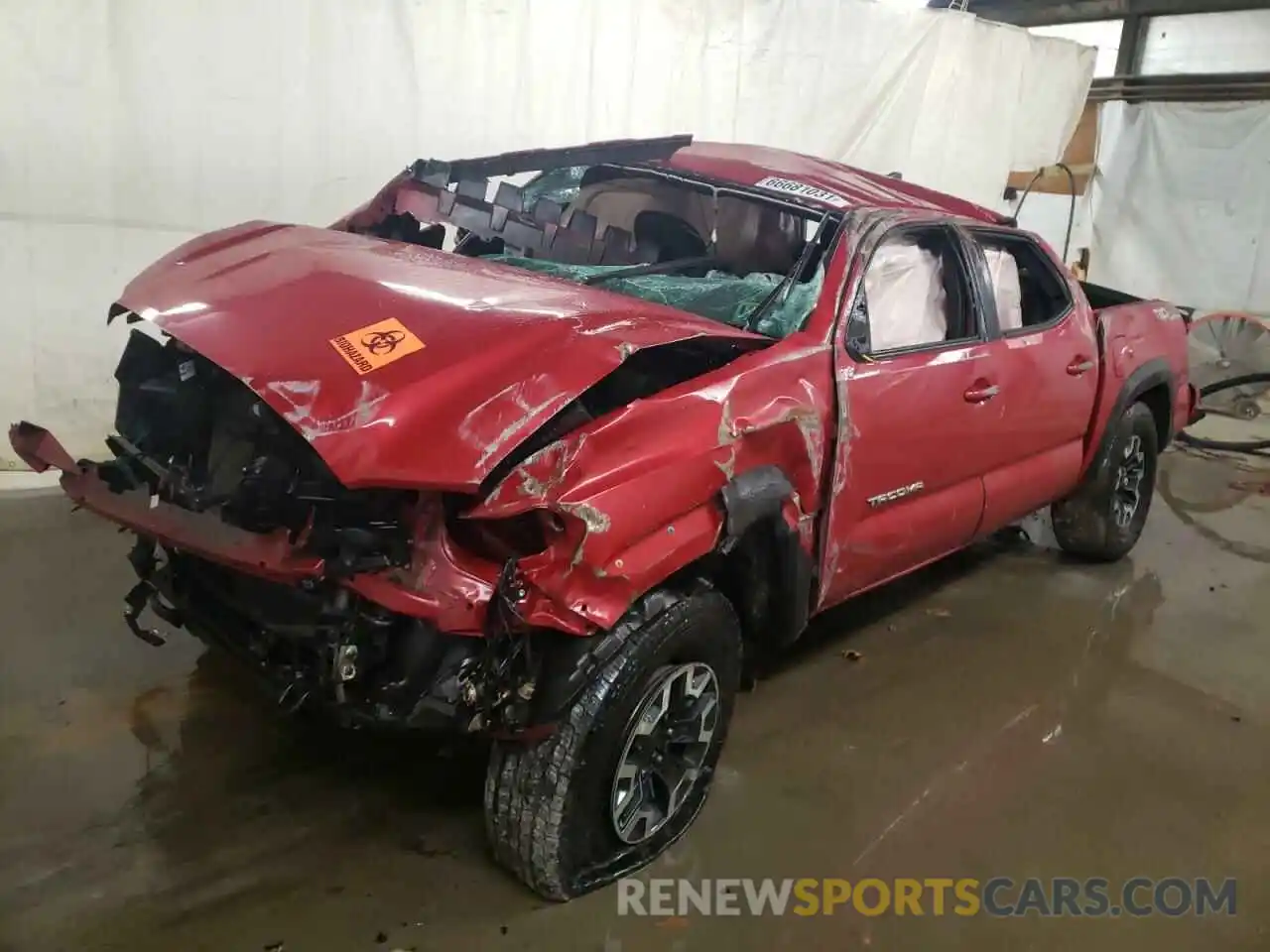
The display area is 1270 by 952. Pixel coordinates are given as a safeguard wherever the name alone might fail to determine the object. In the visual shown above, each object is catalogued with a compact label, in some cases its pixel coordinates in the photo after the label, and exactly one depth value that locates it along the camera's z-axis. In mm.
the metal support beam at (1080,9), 9195
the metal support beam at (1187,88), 8742
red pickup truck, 1934
